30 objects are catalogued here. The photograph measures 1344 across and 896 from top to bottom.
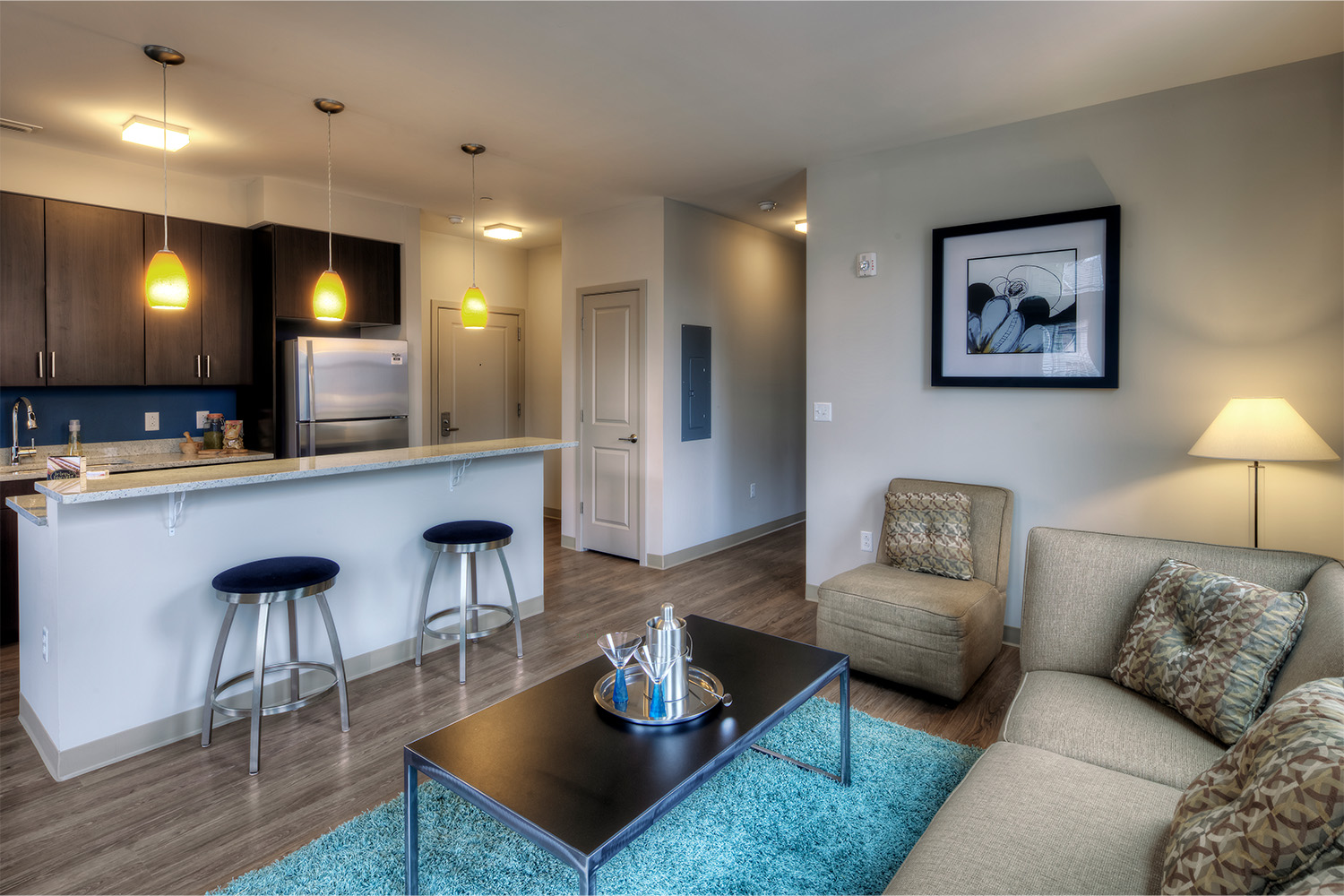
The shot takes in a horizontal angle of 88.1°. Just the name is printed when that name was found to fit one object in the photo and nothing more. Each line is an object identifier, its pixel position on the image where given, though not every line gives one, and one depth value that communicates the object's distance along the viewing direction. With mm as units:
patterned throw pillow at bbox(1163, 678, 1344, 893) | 929
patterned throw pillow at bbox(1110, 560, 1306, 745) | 1689
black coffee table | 1370
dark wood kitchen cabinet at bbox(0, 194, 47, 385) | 3660
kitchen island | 2322
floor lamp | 2479
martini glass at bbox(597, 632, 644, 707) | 1857
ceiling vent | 3455
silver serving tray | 1783
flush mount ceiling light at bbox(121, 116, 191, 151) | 3410
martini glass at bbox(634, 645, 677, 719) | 1811
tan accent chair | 2793
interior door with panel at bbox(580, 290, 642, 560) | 5105
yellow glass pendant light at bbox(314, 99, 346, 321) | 3398
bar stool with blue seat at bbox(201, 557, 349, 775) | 2346
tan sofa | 1306
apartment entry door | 6213
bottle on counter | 4023
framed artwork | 3197
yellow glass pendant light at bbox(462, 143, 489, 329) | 3984
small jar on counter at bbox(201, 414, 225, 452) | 4602
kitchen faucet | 3834
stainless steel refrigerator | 4387
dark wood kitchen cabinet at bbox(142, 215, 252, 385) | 4223
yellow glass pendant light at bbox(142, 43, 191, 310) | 2854
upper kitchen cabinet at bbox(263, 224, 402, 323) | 4465
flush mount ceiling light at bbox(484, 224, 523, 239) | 5637
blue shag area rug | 1802
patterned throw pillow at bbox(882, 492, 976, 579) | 3223
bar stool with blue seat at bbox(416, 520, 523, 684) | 3105
